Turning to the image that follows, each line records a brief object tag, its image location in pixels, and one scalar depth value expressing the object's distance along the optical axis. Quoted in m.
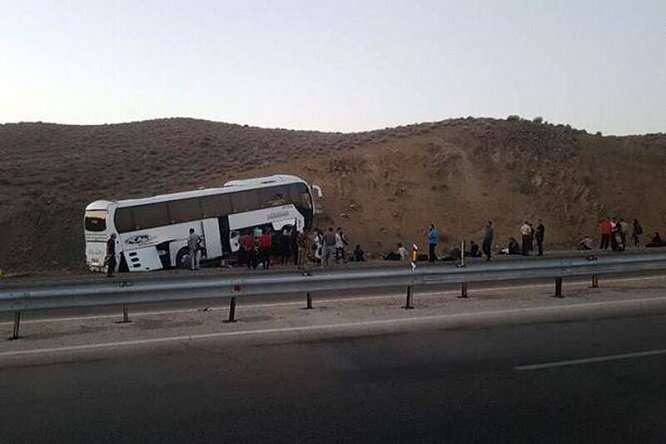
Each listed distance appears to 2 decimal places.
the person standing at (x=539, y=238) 31.23
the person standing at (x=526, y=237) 31.34
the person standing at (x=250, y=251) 27.47
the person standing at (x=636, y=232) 35.94
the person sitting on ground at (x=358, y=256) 31.31
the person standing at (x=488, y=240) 28.91
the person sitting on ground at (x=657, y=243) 35.03
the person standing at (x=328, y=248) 27.83
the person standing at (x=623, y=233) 32.59
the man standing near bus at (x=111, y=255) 25.84
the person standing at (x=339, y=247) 29.39
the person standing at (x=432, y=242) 29.58
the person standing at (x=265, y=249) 27.55
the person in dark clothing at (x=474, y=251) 31.28
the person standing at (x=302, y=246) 25.64
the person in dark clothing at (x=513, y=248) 32.66
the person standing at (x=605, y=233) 32.25
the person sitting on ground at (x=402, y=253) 31.31
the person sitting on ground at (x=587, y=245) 33.84
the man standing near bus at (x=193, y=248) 27.39
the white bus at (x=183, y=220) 27.78
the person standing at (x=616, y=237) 32.41
